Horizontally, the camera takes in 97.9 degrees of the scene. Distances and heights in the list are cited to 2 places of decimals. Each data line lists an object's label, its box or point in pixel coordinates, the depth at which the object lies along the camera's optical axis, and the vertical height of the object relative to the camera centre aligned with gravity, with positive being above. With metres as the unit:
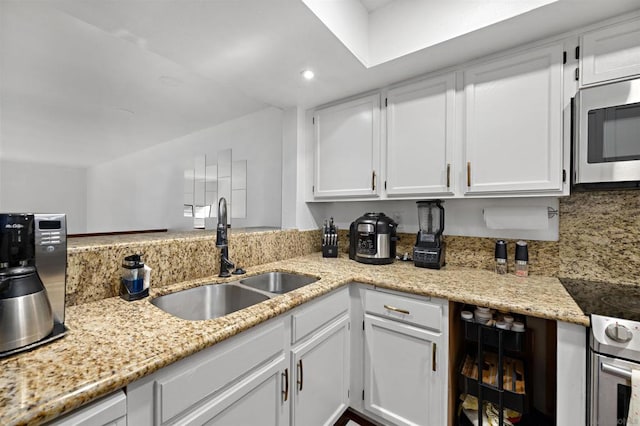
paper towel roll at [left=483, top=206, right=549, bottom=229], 1.57 -0.02
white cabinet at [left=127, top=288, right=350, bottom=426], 0.77 -0.59
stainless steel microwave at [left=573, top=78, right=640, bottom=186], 1.16 +0.35
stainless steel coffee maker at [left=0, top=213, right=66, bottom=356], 0.72 -0.19
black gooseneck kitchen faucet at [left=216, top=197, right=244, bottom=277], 1.49 -0.09
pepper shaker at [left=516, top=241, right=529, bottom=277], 1.55 -0.25
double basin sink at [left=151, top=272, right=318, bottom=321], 1.31 -0.44
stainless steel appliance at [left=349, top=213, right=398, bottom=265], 1.88 -0.18
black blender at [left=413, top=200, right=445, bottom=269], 1.75 -0.16
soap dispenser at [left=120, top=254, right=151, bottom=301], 1.18 -0.29
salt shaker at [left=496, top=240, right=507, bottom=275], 1.61 -0.25
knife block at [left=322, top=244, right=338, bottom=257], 2.15 -0.30
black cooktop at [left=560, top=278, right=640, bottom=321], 1.02 -0.35
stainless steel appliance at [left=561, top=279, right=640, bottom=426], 0.92 -0.50
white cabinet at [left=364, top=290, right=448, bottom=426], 1.34 -0.75
